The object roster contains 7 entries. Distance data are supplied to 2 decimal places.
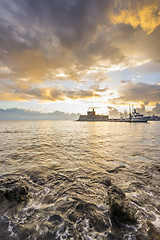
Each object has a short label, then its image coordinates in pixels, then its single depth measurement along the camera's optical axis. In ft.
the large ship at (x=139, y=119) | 452.80
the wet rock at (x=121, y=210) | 11.73
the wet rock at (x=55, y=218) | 12.11
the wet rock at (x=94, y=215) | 11.35
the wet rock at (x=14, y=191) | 14.89
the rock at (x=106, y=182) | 19.15
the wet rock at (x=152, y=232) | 10.00
